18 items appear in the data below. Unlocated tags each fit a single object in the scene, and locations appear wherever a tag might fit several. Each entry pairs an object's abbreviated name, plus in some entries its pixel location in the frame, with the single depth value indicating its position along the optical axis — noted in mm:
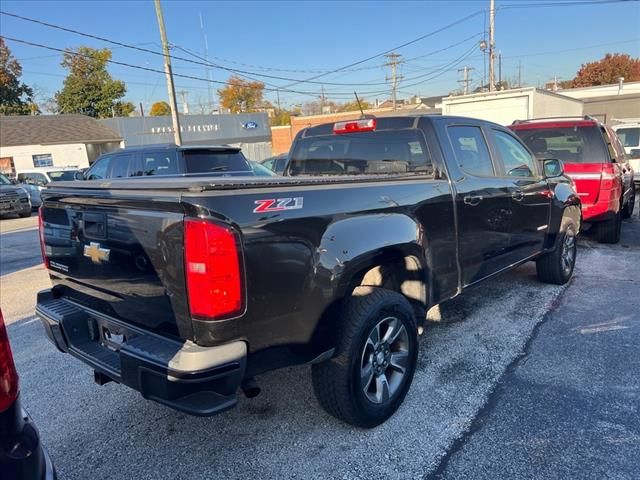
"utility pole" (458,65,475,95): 60625
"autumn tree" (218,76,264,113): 70000
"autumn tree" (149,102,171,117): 69750
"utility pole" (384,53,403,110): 53219
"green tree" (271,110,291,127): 76600
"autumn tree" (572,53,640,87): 65750
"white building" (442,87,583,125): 18859
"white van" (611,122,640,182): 12680
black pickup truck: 2115
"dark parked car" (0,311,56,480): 1544
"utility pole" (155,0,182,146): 18406
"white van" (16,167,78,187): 17516
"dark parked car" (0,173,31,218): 15352
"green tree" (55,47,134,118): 51219
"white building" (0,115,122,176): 33281
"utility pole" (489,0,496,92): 32000
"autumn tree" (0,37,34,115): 45906
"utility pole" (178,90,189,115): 59006
